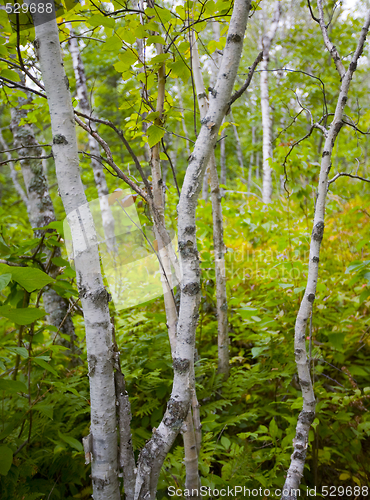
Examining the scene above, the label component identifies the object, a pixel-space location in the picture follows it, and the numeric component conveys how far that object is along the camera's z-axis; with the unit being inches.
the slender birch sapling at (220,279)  96.3
